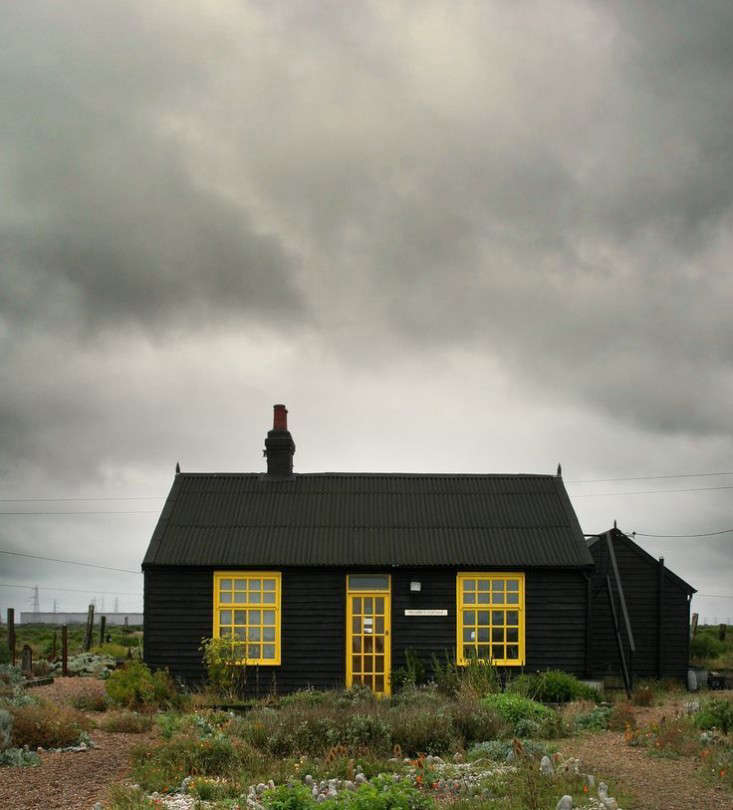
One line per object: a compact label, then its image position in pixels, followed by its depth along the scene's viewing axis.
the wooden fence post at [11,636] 26.82
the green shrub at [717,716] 13.41
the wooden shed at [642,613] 23.17
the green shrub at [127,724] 14.92
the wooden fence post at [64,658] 24.76
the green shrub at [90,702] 17.67
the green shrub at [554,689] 18.11
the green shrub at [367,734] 11.91
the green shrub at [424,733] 12.17
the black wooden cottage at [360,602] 20.53
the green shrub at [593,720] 14.66
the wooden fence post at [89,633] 32.78
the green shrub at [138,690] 17.81
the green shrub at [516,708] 14.45
